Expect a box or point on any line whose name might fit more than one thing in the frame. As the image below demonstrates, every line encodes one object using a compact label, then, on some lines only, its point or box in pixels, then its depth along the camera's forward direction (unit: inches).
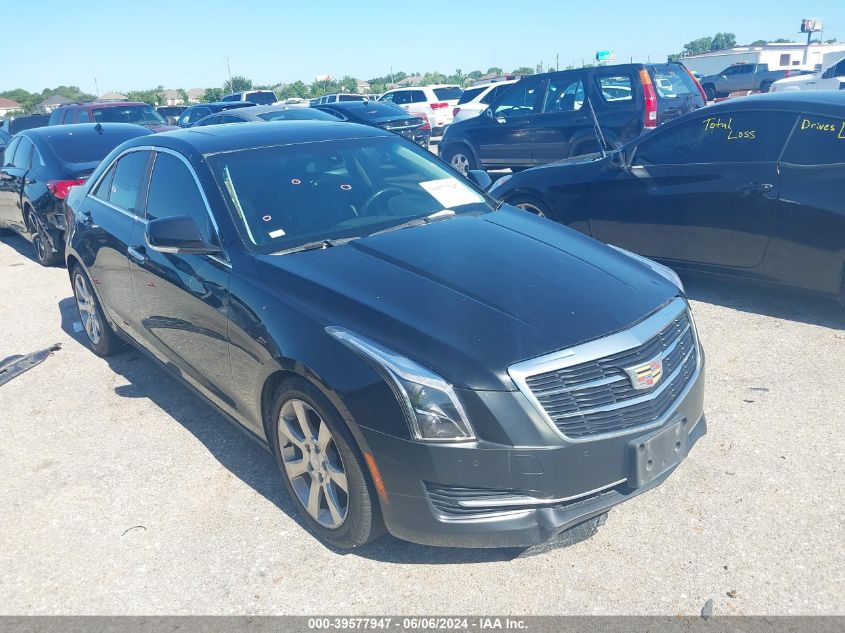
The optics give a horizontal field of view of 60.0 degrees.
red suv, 608.1
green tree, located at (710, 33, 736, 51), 5098.4
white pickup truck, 805.9
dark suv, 409.1
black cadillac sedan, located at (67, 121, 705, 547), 104.5
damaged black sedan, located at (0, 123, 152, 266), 327.9
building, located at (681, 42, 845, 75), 2082.9
